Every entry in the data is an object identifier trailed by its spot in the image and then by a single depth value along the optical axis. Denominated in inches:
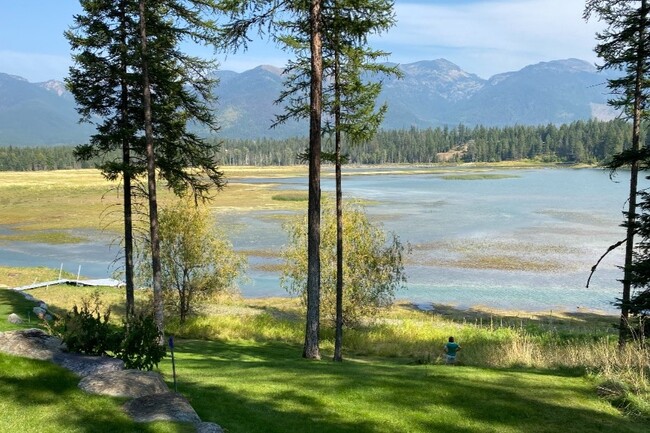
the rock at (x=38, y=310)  858.5
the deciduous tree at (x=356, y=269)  1062.4
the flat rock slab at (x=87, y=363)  406.0
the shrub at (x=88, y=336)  440.8
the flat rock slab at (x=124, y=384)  374.3
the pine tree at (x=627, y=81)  709.9
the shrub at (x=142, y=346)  415.8
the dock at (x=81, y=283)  1369.3
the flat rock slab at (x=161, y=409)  338.3
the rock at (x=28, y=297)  1041.5
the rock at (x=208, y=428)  323.6
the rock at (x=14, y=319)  774.5
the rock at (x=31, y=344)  426.9
